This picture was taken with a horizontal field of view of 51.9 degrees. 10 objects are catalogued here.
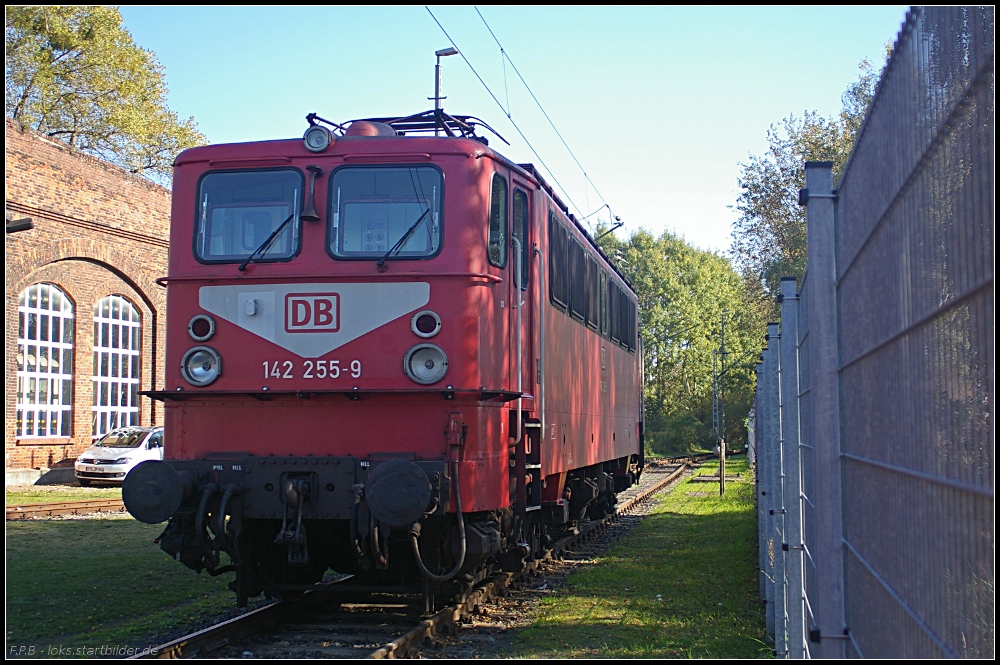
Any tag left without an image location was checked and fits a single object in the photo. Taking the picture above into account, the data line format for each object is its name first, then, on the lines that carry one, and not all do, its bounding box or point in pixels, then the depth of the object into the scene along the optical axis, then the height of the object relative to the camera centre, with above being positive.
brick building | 23.30 +1.87
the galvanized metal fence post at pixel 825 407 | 4.23 -0.14
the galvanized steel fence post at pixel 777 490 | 6.69 -0.88
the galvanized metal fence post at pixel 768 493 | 8.10 -1.05
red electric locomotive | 7.51 +0.08
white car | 23.92 -1.88
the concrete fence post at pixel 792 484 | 5.96 -0.66
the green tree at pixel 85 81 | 36.34 +10.72
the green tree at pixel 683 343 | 59.25 +1.94
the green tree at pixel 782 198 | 31.38 +5.80
